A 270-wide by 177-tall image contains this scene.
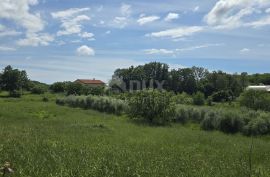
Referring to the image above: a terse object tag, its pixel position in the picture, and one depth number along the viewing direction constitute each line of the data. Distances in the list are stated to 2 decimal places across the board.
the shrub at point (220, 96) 99.81
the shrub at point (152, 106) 42.62
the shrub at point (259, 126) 31.29
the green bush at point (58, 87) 119.54
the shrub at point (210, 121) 35.56
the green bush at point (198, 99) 83.56
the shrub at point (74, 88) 94.91
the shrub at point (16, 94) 97.49
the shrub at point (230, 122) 33.53
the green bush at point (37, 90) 113.38
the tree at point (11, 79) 102.62
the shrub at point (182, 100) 46.28
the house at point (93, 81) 171.00
